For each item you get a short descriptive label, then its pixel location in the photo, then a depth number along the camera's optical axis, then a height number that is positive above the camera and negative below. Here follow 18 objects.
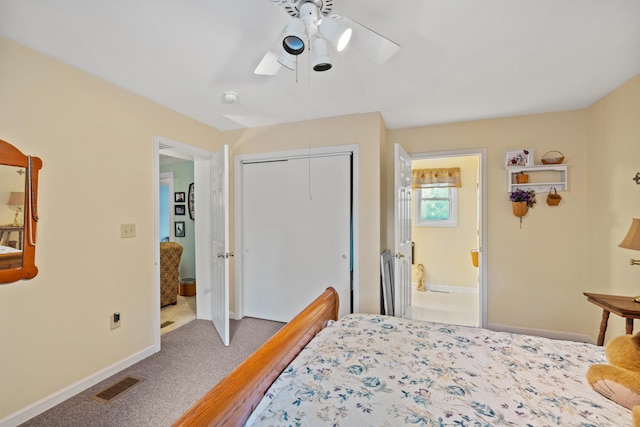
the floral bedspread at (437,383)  0.92 -0.68
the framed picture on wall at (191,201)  4.83 +0.22
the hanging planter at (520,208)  2.88 +0.04
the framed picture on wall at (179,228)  4.97 -0.26
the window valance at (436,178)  4.86 +0.63
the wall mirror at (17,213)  1.65 +0.01
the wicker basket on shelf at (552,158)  2.81 +0.56
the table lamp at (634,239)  1.83 -0.19
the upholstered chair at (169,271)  3.77 -0.81
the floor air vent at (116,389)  1.96 -1.31
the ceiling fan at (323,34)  1.26 +0.85
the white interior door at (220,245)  2.68 -0.34
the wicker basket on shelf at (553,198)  2.80 +0.14
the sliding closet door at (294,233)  3.02 -0.24
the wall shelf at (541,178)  2.81 +0.36
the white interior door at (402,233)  2.66 -0.22
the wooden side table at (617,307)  1.83 -0.66
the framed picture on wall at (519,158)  2.88 +0.57
